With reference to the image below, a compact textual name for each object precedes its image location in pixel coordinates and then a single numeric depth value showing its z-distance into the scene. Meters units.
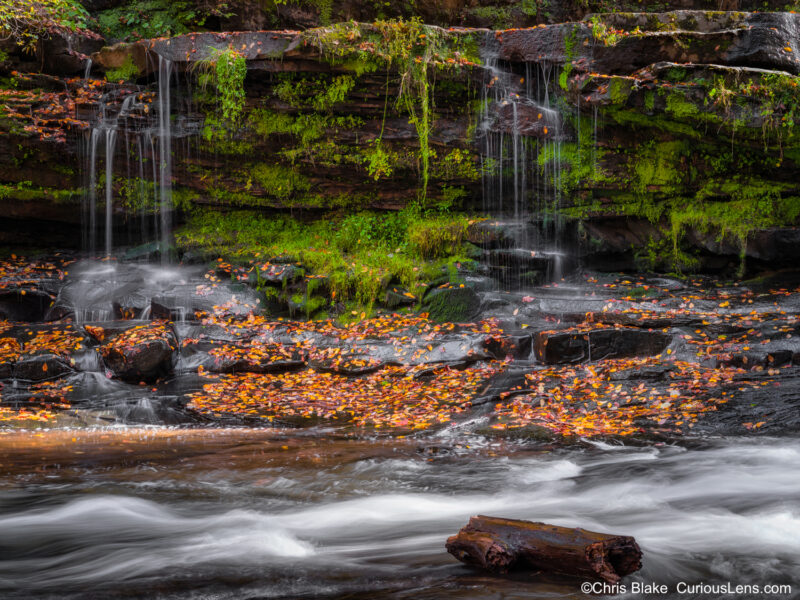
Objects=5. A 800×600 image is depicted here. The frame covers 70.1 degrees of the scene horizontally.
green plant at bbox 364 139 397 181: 12.08
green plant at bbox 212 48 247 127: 11.23
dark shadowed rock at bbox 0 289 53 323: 10.62
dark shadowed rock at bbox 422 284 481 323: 10.28
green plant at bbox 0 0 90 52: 10.91
